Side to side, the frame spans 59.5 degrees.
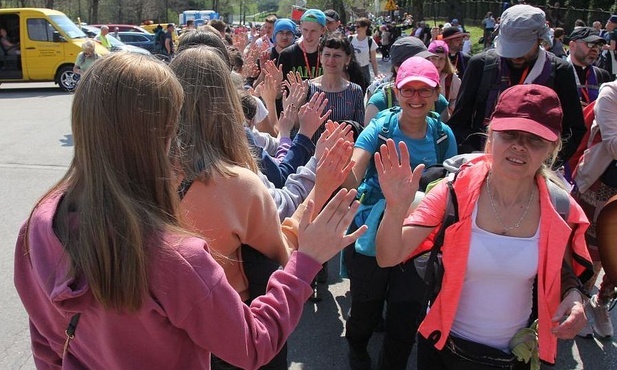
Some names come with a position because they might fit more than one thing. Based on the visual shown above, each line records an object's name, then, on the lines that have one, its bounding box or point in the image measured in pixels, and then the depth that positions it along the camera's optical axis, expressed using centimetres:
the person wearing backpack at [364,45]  927
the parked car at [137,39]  2620
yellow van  1507
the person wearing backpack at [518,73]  314
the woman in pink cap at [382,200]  289
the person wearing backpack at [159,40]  2291
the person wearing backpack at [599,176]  323
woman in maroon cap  198
